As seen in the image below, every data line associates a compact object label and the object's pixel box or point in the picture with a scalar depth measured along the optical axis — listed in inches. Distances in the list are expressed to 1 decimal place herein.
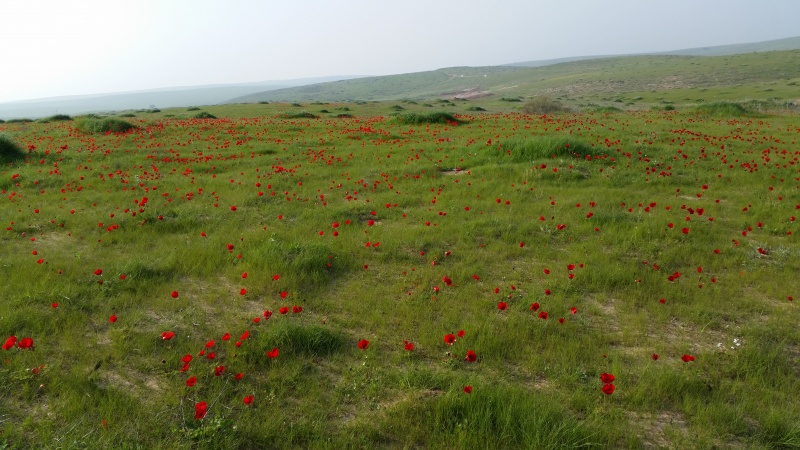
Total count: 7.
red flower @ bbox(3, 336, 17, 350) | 145.8
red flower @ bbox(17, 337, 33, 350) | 146.9
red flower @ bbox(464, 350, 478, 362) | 154.4
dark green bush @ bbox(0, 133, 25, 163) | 530.3
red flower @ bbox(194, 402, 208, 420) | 126.5
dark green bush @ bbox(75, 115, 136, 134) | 767.7
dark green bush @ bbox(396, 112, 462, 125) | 895.7
